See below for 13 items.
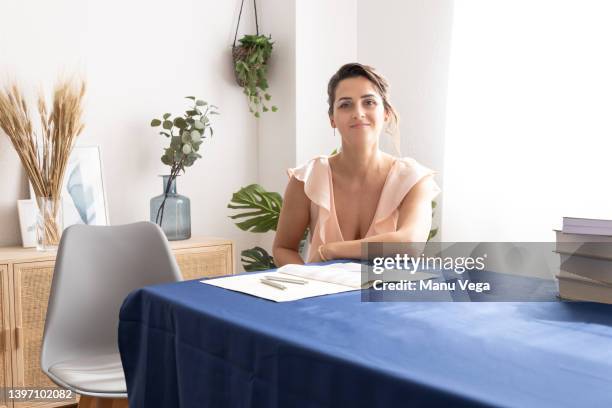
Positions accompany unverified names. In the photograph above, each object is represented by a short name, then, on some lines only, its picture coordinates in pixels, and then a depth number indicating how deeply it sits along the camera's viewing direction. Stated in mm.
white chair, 1890
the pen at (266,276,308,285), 1354
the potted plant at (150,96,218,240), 3211
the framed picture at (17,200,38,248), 2914
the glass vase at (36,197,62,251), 2754
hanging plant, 3615
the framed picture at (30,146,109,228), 3043
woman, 2074
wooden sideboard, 2588
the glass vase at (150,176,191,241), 3209
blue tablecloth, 758
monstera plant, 3209
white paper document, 1255
